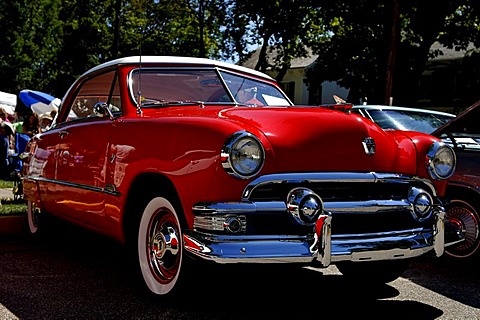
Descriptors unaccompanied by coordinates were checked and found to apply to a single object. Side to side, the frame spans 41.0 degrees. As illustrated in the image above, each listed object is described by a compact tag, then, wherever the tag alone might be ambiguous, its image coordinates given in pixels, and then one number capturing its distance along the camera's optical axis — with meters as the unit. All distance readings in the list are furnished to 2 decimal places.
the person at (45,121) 8.54
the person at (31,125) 10.86
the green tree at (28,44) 37.62
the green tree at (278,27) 25.88
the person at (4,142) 11.66
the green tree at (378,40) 21.61
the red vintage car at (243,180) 3.47
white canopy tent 19.16
